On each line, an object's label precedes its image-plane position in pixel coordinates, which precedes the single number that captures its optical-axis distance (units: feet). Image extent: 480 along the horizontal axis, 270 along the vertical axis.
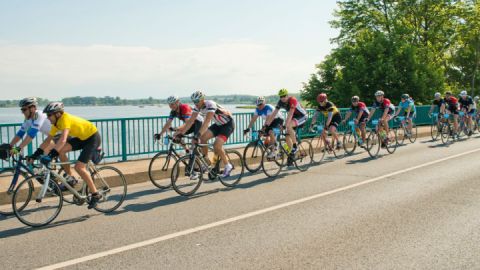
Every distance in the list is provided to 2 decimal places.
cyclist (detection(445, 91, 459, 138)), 54.80
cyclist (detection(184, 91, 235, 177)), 26.16
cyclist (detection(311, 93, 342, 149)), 39.47
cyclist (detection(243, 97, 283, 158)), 32.68
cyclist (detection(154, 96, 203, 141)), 28.14
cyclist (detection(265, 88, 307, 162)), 33.01
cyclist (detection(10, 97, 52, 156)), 21.38
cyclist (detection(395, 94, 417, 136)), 54.75
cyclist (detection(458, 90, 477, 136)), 58.23
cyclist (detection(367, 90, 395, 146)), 43.42
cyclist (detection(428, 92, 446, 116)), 55.15
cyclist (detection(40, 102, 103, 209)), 19.45
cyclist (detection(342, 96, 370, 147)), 41.88
